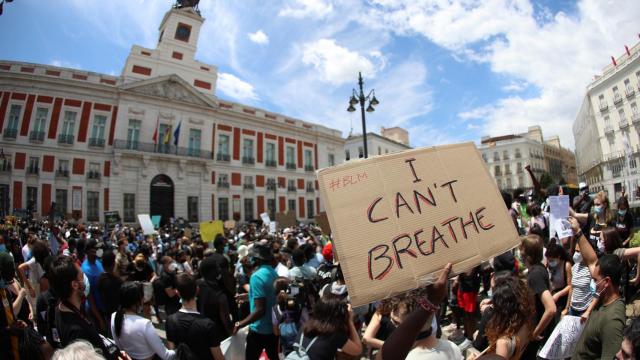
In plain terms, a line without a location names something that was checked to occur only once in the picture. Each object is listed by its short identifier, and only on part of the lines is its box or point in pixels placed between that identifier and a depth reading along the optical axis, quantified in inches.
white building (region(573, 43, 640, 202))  1268.5
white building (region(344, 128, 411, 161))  2068.2
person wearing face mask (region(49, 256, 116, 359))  94.7
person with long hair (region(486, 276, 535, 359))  86.1
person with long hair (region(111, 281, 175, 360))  108.0
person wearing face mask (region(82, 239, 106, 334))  180.0
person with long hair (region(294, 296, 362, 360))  93.3
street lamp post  478.9
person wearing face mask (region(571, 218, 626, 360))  88.6
